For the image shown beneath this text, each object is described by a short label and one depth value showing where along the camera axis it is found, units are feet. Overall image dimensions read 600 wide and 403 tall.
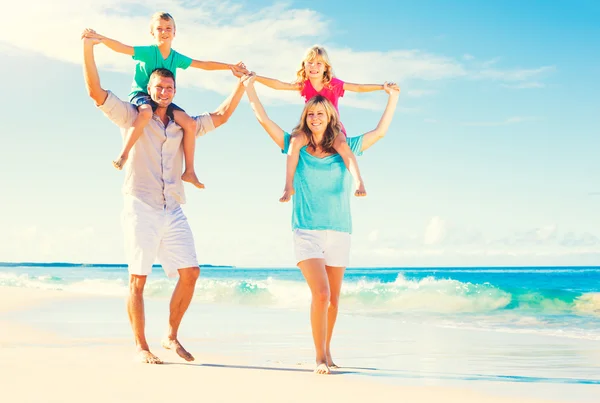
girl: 16.58
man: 16.24
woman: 15.94
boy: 16.92
